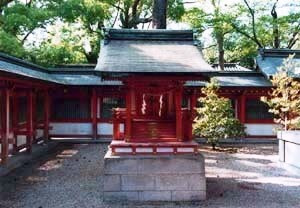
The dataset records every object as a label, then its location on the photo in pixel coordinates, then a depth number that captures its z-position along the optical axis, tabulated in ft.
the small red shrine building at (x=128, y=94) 19.58
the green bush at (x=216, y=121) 34.51
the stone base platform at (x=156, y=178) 18.93
